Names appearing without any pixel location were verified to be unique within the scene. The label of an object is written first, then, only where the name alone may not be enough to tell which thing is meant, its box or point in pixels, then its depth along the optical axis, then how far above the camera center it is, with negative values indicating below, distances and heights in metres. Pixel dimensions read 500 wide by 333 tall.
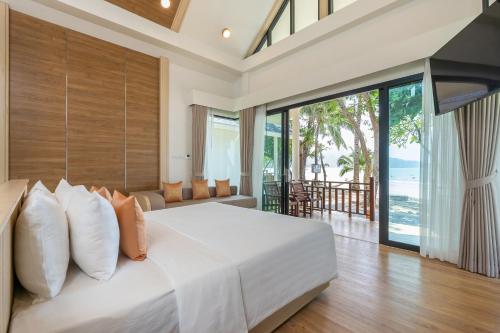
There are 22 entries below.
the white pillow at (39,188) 1.26 -0.14
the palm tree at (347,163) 6.76 +0.09
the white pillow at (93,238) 1.09 -0.36
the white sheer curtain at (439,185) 2.58 -0.22
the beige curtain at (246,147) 4.90 +0.39
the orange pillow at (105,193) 1.63 -0.22
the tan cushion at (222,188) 4.64 -0.49
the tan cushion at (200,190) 4.34 -0.48
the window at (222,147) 5.09 +0.42
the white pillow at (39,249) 0.88 -0.34
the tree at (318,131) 6.81 +1.09
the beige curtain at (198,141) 4.72 +0.50
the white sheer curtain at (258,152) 4.85 +0.29
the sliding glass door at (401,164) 2.97 +0.03
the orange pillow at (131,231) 1.31 -0.39
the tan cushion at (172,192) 3.98 -0.49
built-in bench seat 3.54 -0.65
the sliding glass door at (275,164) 4.68 +0.03
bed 0.85 -0.56
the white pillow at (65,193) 1.30 -0.18
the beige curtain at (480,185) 2.28 -0.19
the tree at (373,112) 5.11 +1.29
